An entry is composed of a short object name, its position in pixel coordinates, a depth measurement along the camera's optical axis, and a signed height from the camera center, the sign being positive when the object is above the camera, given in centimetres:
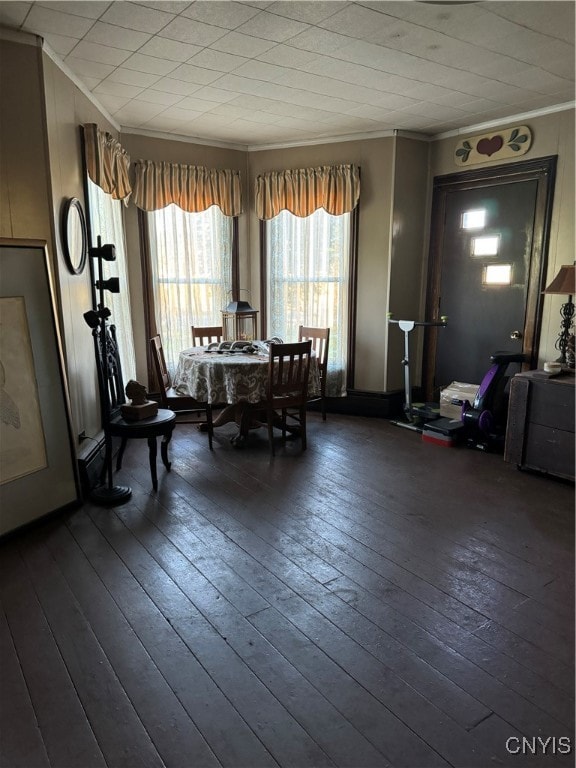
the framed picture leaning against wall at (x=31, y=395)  275 -64
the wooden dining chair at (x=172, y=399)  416 -99
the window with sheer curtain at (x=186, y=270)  509 +5
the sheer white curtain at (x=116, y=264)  397 +11
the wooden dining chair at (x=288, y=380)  397 -82
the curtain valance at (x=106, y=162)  367 +85
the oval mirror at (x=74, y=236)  326 +27
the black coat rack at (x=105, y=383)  316 -66
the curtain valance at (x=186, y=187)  484 +83
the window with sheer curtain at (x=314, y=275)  522 -2
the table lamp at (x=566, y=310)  377 -31
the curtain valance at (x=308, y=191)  498 +80
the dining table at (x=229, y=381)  409 -83
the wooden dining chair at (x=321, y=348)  503 -72
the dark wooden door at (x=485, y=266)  432 +4
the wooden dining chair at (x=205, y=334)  517 -58
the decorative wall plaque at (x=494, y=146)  427 +104
